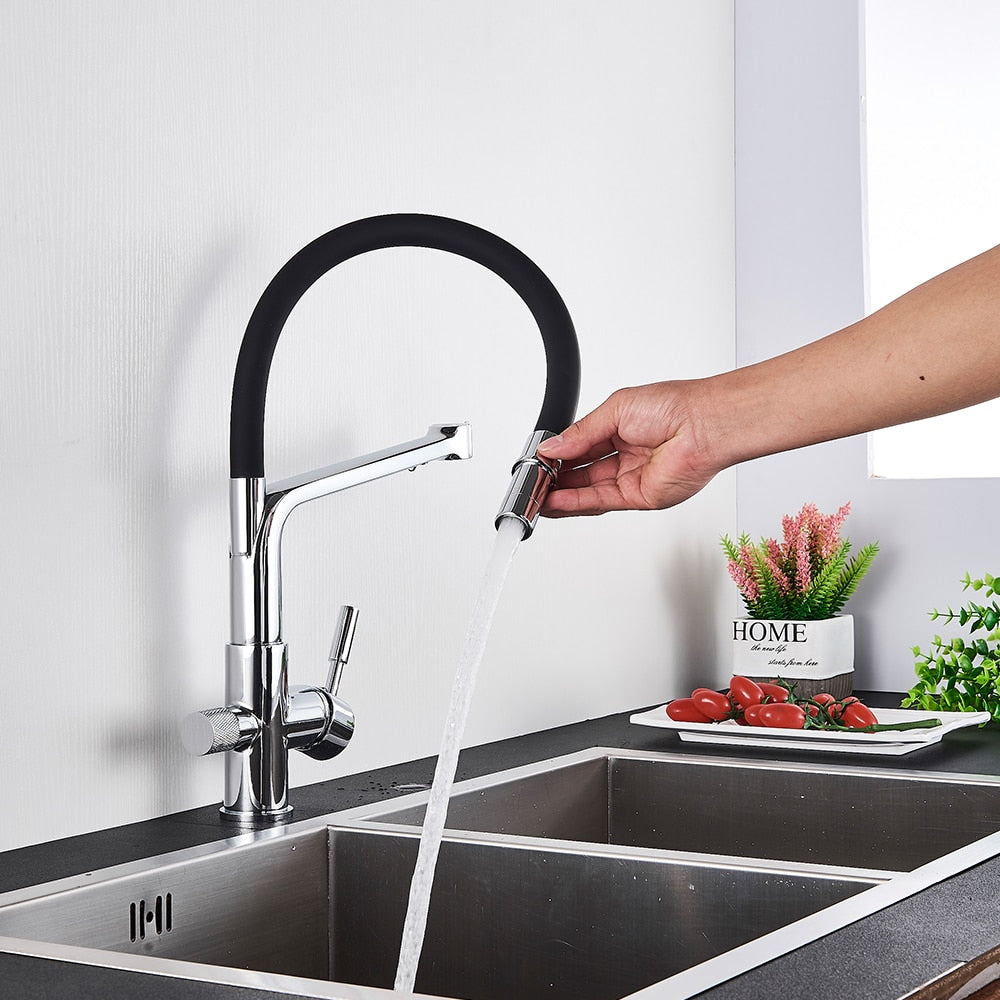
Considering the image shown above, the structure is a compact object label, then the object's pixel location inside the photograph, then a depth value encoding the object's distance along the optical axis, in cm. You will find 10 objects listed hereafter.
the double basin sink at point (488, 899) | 180
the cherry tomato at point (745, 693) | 242
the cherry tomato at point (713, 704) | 241
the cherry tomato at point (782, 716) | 236
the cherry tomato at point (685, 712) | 241
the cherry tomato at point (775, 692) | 246
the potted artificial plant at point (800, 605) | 263
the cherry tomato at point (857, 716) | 236
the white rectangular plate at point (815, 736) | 229
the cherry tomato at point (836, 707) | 238
